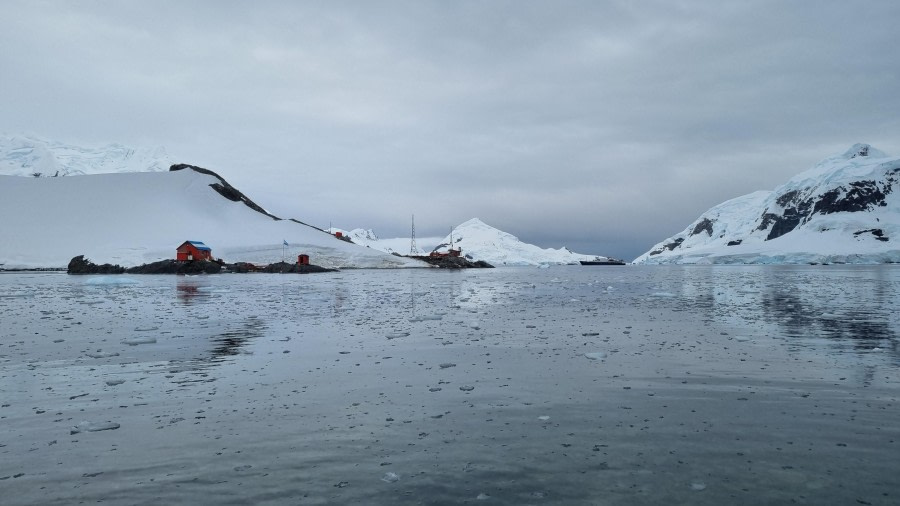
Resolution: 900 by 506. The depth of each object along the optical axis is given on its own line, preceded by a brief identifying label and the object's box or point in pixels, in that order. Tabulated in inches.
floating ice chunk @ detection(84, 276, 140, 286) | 1788.0
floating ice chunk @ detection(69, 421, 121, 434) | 251.7
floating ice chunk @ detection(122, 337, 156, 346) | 506.0
